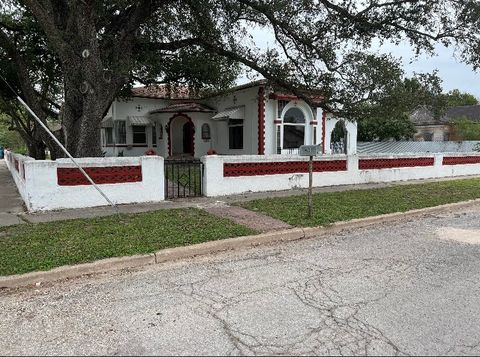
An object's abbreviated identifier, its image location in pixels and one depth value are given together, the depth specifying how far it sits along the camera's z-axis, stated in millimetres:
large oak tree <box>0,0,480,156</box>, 10320
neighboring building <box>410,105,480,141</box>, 40656
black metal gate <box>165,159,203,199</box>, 10688
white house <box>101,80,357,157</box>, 20723
